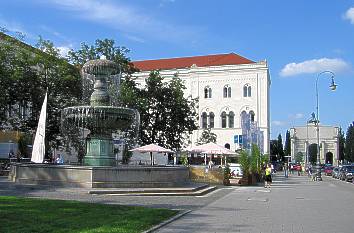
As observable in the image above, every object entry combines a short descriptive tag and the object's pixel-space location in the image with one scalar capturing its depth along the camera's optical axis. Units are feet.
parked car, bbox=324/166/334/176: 264.35
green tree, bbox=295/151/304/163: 403.87
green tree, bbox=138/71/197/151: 180.24
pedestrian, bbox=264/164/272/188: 112.27
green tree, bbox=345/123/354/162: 429.79
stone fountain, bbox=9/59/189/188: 68.44
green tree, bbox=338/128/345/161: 458.50
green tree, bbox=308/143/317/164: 458.42
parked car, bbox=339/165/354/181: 177.17
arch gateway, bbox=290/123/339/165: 429.38
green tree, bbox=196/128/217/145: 294.46
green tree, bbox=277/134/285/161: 441.56
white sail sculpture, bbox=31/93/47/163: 92.70
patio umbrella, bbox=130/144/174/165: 144.01
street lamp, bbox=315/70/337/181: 176.96
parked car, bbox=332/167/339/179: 213.93
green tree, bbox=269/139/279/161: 399.71
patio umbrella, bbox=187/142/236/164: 139.22
